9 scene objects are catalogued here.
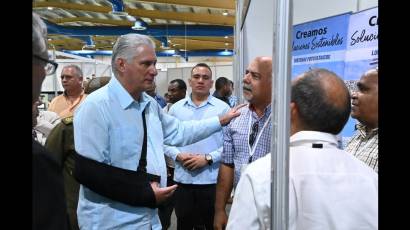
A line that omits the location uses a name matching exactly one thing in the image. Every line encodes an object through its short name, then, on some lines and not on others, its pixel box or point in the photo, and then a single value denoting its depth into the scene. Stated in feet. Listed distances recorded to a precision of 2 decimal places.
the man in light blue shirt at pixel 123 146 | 5.56
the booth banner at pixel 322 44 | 9.97
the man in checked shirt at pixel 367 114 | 6.35
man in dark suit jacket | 2.64
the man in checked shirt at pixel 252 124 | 7.28
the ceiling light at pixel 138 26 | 30.62
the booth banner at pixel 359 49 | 8.75
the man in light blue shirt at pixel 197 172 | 10.37
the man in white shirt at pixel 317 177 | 3.69
